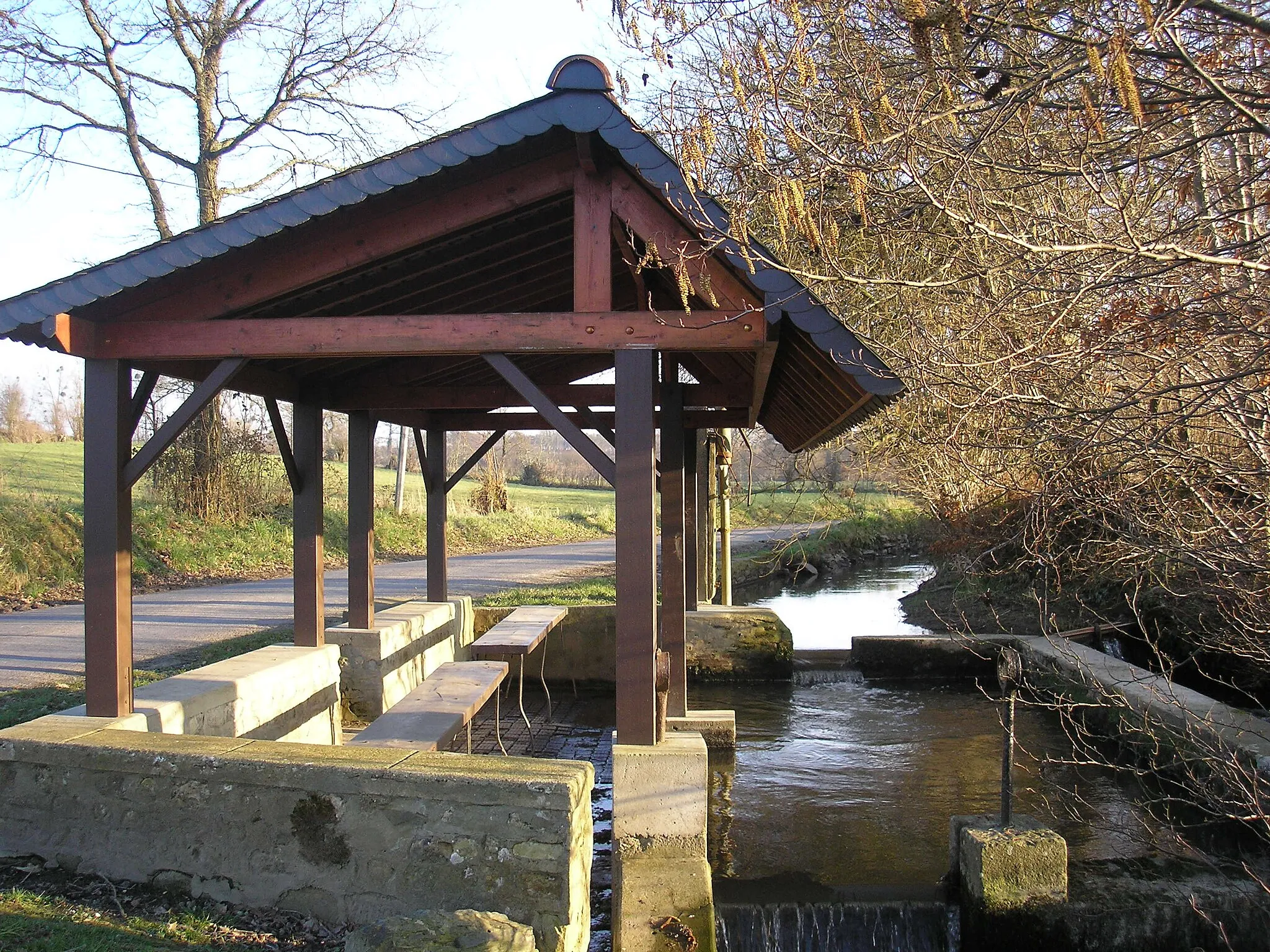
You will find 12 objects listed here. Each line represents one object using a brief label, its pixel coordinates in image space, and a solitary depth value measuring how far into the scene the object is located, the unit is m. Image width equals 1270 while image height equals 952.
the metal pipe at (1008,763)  5.06
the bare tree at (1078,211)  3.32
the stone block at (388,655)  8.13
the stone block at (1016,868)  4.76
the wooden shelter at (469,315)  4.43
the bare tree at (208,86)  15.76
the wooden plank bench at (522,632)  7.47
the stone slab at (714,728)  8.20
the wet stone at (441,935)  2.74
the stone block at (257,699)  5.38
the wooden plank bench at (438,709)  5.17
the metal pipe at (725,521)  12.73
